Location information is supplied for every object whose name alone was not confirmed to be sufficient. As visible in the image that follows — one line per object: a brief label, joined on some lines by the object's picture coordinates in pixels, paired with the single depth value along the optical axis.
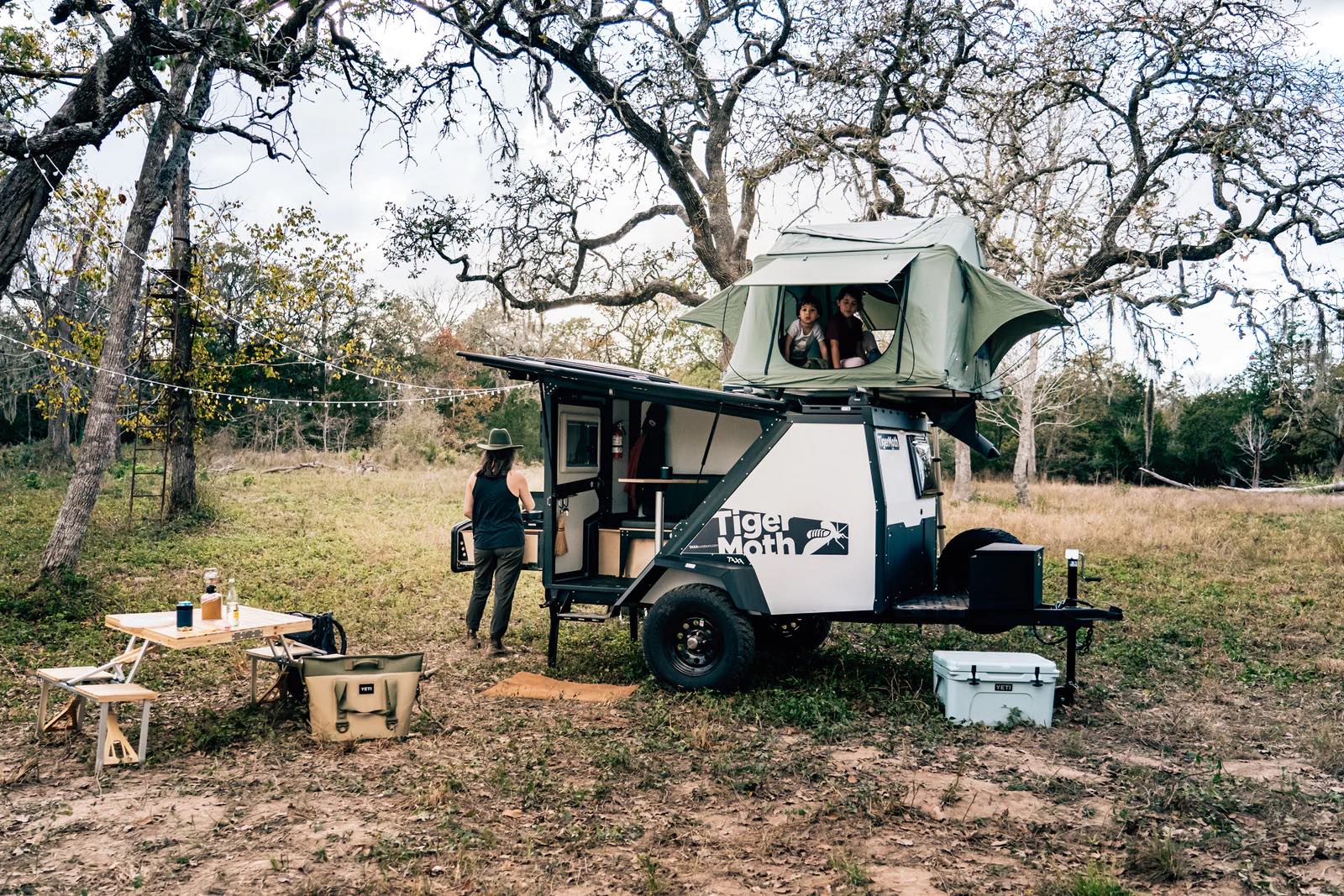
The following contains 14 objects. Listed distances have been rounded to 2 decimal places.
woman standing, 9.44
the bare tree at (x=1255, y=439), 34.65
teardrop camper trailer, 7.74
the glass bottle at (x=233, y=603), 7.27
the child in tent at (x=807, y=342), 8.94
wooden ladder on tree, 15.56
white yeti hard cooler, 7.32
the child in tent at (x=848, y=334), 8.88
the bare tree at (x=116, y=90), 9.41
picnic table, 6.39
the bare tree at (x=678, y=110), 13.91
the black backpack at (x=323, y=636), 8.19
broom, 9.07
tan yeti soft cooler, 6.83
